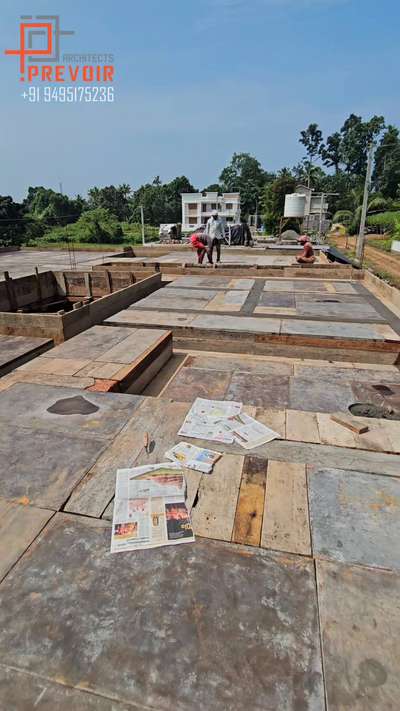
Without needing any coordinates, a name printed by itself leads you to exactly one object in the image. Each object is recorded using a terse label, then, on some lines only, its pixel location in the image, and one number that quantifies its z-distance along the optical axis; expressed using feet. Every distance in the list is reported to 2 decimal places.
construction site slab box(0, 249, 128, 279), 73.41
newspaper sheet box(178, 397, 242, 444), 14.03
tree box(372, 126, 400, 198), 197.36
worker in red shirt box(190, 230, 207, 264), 60.64
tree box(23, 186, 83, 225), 185.48
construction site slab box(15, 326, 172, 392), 20.43
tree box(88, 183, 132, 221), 226.58
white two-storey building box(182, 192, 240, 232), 192.90
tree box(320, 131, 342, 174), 294.87
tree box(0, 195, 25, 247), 127.65
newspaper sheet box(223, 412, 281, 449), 13.74
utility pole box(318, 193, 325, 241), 110.36
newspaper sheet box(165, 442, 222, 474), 12.23
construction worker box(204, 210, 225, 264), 56.68
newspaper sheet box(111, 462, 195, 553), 9.57
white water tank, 112.27
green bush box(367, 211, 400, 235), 115.82
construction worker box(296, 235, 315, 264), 62.13
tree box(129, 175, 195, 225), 217.97
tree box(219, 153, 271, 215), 229.86
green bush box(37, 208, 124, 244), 142.72
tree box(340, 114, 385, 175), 262.06
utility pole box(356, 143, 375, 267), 56.54
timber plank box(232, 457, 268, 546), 9.74
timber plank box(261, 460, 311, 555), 9.52
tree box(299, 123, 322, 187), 304.71
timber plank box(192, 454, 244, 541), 9.93
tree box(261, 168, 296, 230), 144.77
